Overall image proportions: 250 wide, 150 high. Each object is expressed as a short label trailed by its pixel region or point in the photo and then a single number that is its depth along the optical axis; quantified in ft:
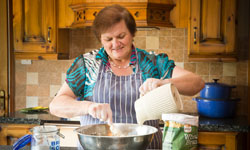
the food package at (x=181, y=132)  3.51
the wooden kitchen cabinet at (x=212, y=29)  8.94
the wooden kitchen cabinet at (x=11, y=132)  8.91
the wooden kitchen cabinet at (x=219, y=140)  8.14
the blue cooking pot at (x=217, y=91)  8.87
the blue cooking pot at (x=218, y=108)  8.88
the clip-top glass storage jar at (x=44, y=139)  3.81
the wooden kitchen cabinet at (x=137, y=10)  8.86
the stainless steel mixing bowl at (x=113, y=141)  3.57
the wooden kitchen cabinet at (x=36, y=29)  9.78
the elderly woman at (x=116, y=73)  5.39
